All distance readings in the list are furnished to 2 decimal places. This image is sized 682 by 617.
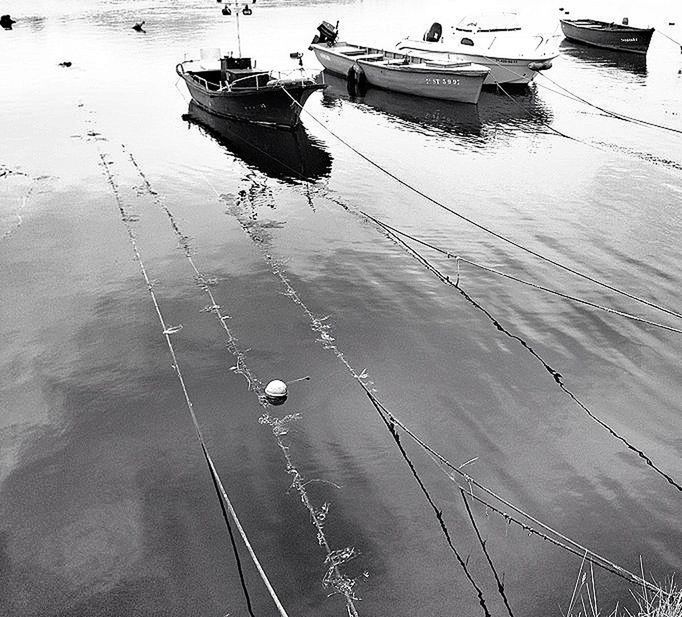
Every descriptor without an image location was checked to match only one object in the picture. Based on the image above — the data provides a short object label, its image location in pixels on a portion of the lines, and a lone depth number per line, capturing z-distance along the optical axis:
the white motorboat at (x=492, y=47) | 33.19
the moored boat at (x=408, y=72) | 30.00
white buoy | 9.82
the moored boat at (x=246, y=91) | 24.09
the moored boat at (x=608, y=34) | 42.31
